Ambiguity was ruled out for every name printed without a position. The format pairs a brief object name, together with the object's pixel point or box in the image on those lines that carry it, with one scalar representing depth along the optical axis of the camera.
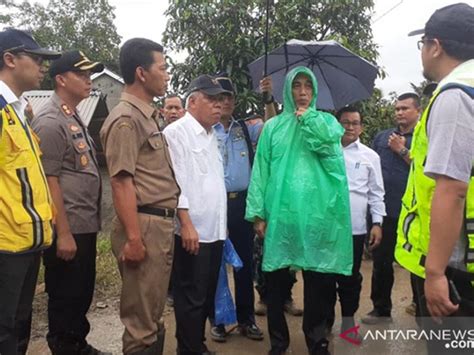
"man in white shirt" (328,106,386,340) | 3.61
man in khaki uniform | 2.44
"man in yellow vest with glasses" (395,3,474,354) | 1.75
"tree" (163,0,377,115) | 5.90
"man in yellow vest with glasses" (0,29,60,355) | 2.24
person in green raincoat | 3.05
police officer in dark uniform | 2.79
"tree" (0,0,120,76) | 20.38
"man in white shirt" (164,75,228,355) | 2.96
